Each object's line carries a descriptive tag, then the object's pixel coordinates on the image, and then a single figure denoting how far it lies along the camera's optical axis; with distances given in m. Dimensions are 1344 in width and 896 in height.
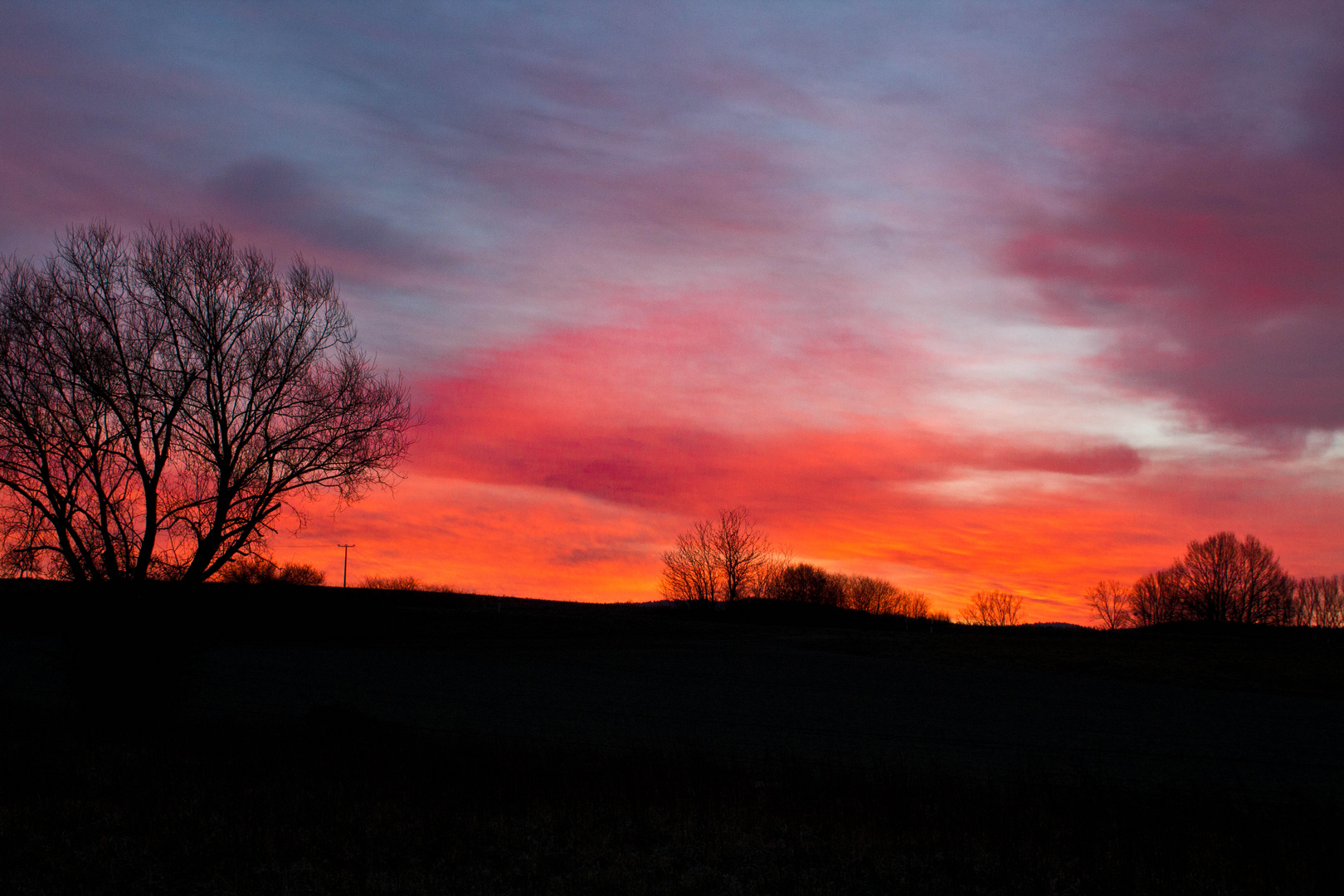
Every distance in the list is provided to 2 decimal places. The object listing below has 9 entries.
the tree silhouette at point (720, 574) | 110.69
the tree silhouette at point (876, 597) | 142.00
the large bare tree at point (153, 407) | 20.73
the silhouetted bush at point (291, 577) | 67.62
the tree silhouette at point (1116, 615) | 128.52
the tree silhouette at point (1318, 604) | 123.18
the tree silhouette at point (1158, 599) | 118.06
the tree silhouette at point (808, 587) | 122.81
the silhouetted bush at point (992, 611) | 151.12
